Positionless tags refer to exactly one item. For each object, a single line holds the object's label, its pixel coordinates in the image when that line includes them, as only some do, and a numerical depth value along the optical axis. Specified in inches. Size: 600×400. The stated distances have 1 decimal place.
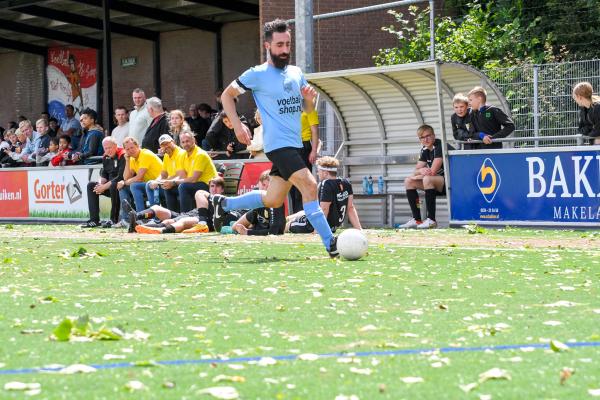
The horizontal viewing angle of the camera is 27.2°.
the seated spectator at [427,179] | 708.7
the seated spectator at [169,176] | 763.4
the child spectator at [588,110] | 633.6
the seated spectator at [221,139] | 820.0
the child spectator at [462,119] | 697.6
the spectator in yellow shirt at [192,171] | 748.6
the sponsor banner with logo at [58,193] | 909.2
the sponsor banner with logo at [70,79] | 1621.6
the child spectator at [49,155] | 985.5
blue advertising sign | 621.9
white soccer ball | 450.3
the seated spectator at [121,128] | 890.7
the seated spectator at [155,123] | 825.5
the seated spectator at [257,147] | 776.3
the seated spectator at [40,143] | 1027.3
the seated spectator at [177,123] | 807.1
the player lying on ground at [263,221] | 658.2
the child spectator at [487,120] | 684.7
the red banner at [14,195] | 968.9
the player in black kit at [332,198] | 658.2
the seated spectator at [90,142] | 929.5
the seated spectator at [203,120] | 971.5
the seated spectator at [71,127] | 1191.3
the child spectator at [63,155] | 943.7
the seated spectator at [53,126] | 1239.5
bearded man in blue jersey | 458.3
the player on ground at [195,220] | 716.7
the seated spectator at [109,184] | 839.1
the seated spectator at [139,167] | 803.4
